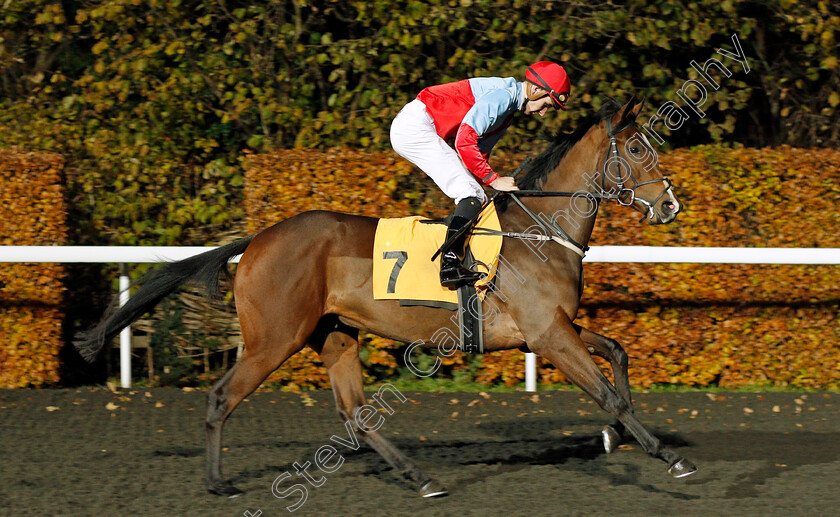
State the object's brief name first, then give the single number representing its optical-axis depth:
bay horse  8.41
